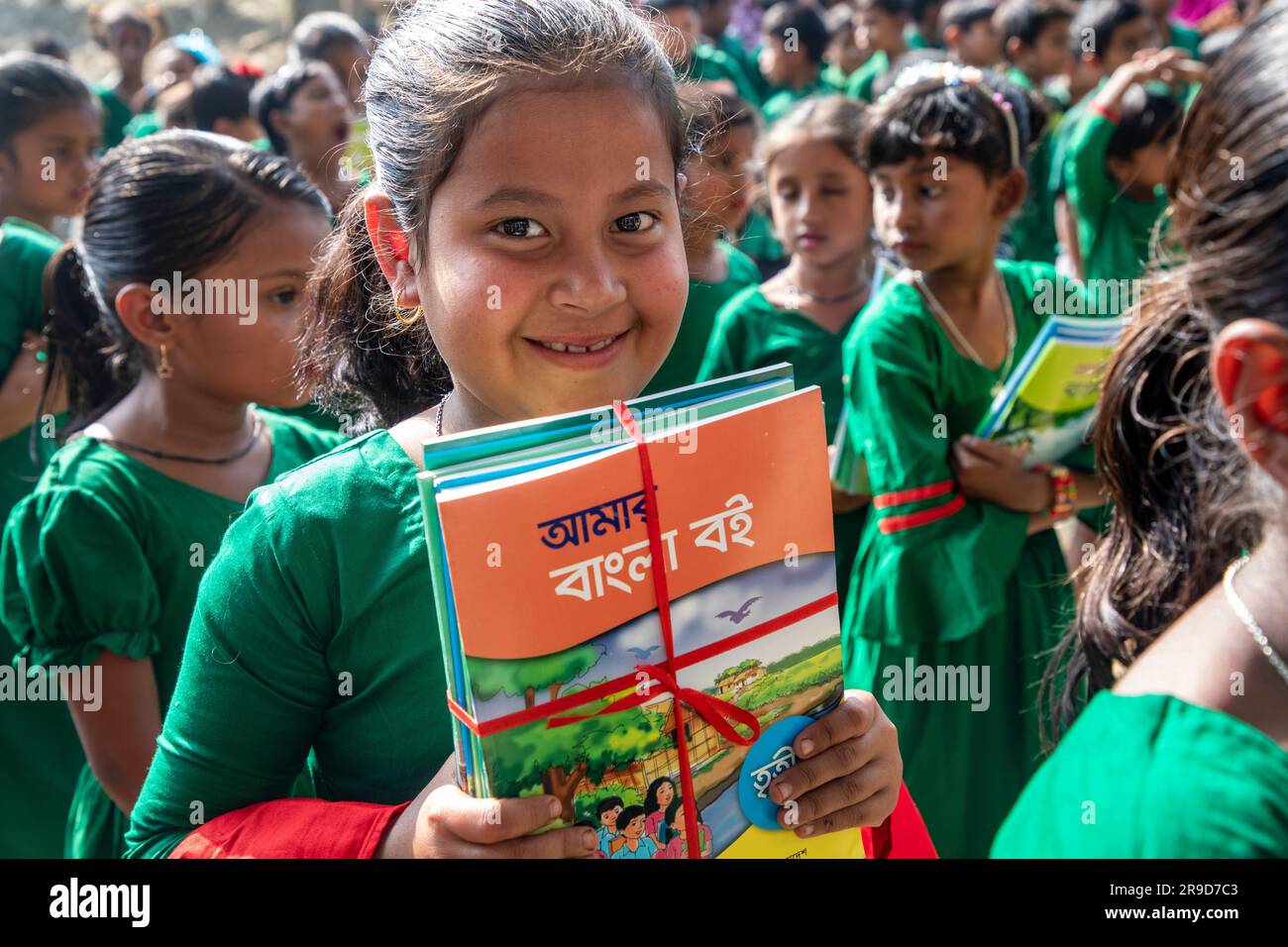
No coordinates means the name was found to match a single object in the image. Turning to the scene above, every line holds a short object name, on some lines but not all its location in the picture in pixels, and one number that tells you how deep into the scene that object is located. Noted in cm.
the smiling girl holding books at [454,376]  109
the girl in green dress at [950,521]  245
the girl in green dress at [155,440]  185
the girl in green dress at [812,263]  315
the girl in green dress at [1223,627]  79
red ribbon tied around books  90
